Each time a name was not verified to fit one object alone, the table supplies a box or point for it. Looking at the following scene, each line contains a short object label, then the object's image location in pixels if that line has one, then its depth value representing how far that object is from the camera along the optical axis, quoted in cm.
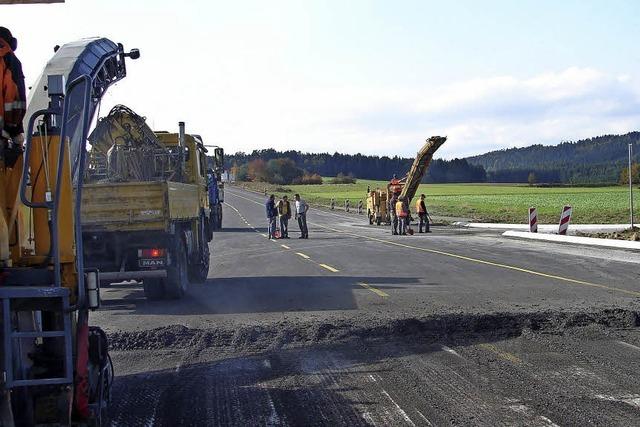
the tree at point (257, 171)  13238
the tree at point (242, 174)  13038
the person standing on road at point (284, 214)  3228
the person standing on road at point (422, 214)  3397
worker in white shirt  3161
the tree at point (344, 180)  13575
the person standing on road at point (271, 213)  3163
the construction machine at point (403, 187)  3797
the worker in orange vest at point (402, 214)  3369
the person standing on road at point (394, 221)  3434
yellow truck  1198
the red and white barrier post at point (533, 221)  2903
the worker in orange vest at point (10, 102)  432
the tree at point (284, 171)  13362
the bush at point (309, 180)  13366
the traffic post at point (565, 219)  2684
